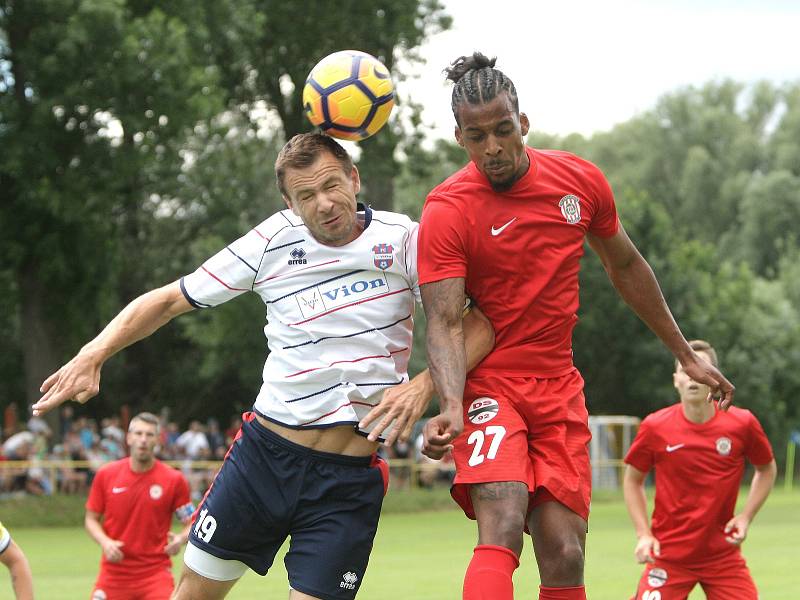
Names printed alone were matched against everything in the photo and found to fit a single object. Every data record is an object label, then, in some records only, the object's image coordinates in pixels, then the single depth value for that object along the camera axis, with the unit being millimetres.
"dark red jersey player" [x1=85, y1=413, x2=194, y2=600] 22162
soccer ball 12305
